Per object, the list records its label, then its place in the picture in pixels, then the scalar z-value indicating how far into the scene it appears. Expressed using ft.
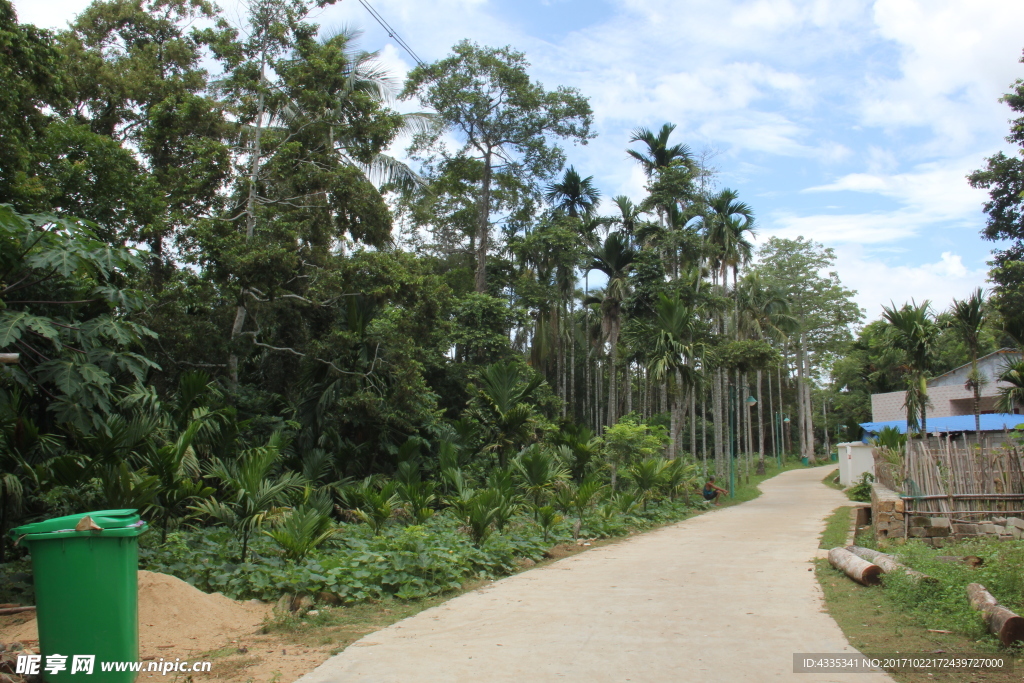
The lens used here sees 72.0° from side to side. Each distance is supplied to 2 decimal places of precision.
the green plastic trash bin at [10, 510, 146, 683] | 14.08
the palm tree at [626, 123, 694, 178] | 104.58
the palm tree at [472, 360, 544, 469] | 56.18
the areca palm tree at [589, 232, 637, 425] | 93.61
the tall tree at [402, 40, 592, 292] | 87.92
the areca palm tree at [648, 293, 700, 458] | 69.36
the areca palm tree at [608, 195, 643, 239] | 102.58
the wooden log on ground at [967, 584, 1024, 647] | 16.78
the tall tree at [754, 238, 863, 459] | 153.99
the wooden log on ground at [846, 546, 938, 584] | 22.71
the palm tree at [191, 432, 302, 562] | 27.14
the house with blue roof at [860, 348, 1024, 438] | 97.04
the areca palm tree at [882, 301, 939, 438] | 57.88
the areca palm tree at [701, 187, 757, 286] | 112.04
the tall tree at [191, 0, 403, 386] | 51.39
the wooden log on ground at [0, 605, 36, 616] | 19.29
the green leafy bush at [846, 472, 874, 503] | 63.21
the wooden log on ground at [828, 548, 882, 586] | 24.84
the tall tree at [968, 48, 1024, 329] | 63.52
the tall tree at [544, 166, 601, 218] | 103.55
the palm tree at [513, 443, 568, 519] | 47.43
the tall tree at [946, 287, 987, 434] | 57.11
